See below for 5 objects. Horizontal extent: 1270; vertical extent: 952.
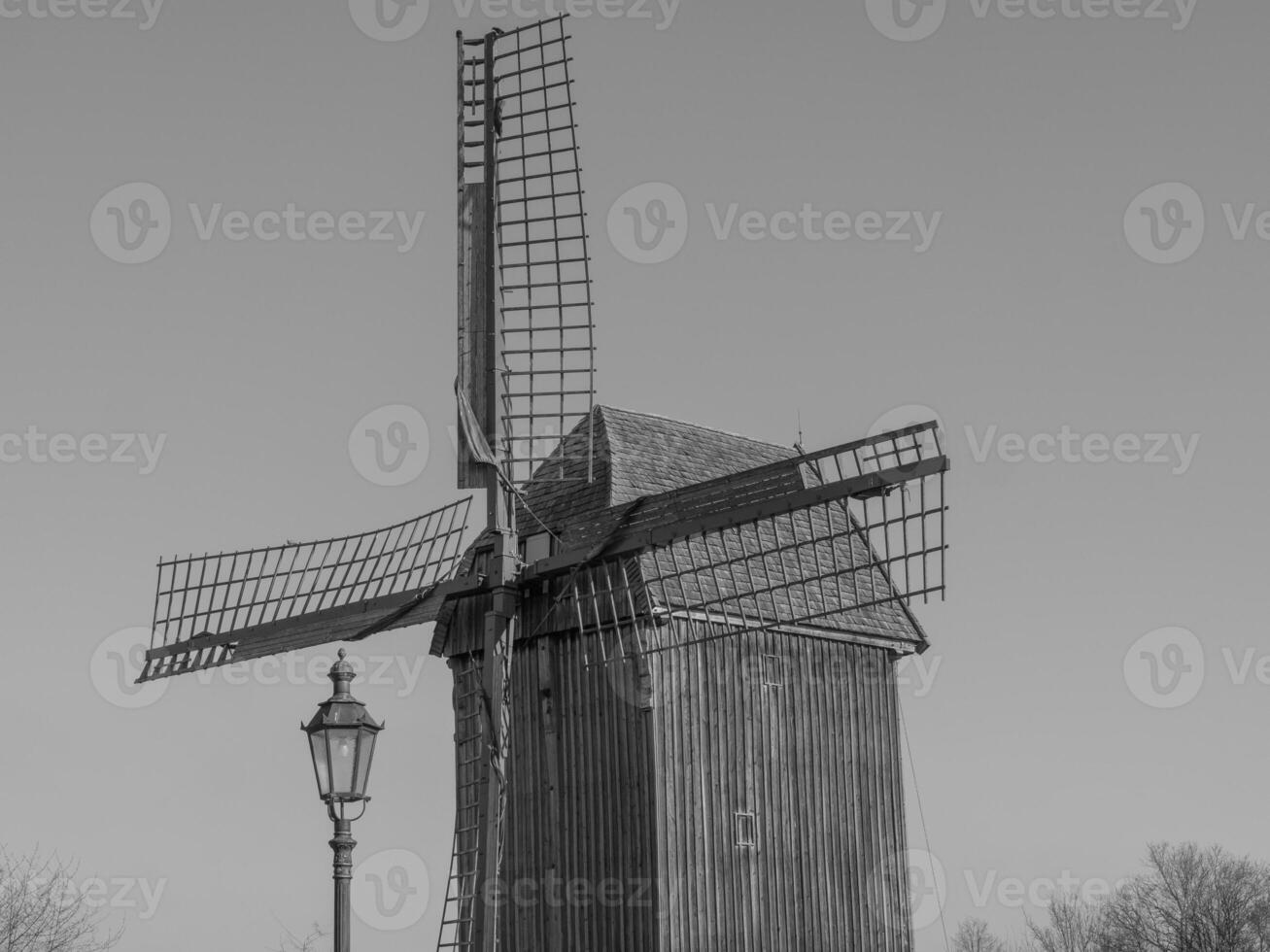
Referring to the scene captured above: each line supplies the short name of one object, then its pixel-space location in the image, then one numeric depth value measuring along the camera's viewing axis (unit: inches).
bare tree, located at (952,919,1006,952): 2445.9
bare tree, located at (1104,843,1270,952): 2121.1
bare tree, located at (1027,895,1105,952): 2221.9
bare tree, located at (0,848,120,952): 1087.0
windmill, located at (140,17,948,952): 684.1
